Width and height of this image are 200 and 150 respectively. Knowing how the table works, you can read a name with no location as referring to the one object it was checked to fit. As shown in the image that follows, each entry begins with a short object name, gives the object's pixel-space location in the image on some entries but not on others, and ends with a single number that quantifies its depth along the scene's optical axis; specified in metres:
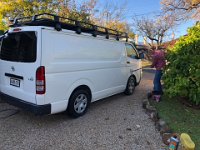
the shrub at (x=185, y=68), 3.76
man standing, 4.55
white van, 2.80
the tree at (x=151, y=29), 20.65
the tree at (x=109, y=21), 14.42
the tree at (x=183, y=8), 9.63
